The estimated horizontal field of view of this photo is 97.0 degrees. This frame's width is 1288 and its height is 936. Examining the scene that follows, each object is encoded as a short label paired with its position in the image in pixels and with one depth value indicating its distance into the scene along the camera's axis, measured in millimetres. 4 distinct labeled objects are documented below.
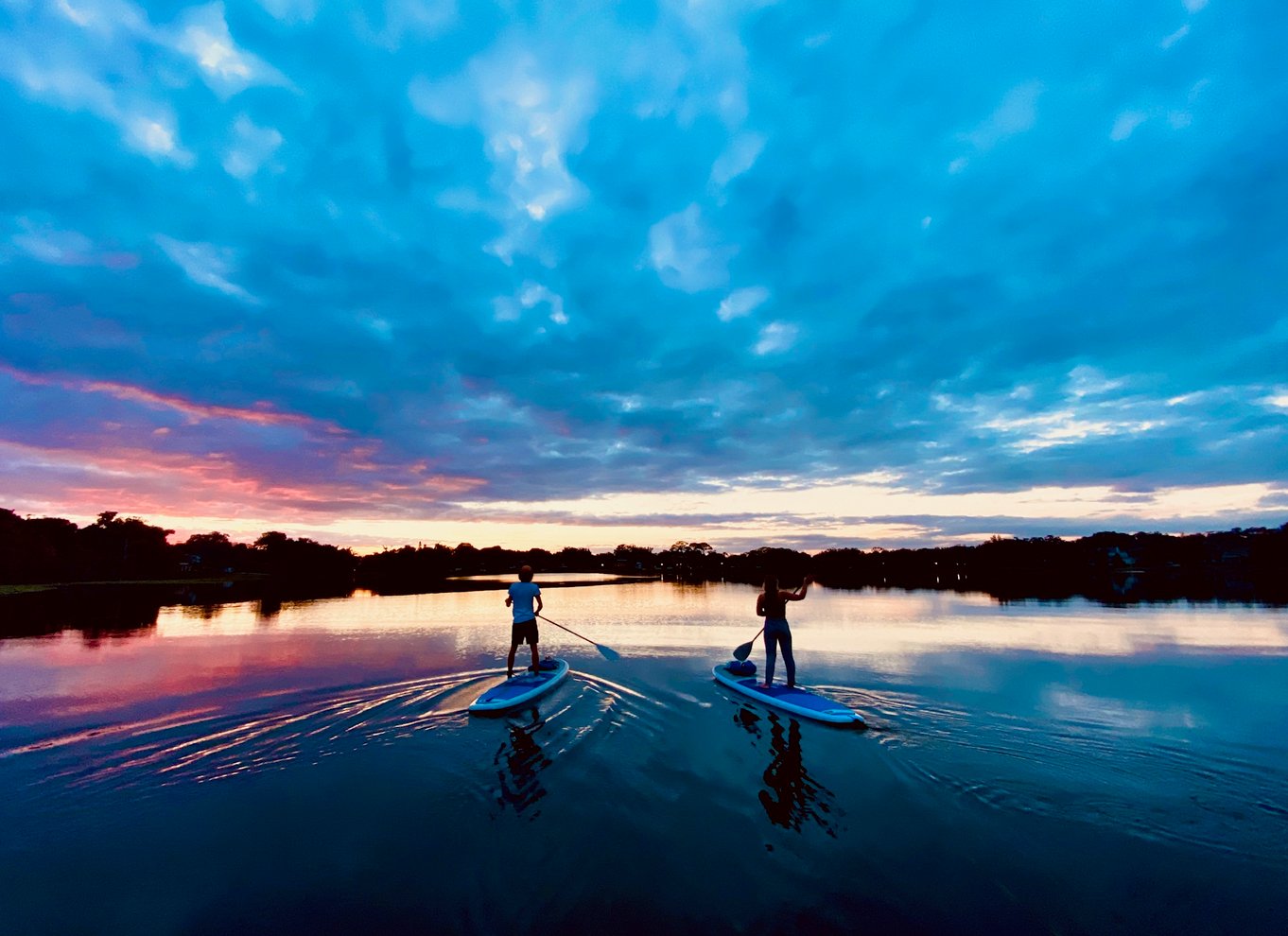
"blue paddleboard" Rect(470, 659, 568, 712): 13719
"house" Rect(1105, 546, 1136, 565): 145000
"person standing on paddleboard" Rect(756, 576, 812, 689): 15070
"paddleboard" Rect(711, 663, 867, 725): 12555
